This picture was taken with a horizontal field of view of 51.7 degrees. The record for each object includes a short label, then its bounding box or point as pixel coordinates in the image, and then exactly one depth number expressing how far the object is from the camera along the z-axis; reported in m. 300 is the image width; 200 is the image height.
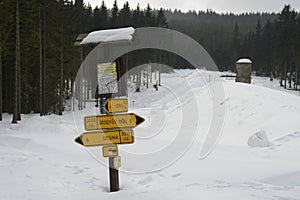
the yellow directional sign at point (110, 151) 6.48
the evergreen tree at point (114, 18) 50.03
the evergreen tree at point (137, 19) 51.34
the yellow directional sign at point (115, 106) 6.50
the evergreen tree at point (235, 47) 83.02
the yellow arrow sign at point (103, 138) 6.35
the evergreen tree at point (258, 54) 71.50
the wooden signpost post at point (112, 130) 6.38
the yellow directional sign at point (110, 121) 6.39
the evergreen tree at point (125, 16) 49.53
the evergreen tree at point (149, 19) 51.33
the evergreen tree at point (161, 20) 54.38
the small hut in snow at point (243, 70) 22.55
